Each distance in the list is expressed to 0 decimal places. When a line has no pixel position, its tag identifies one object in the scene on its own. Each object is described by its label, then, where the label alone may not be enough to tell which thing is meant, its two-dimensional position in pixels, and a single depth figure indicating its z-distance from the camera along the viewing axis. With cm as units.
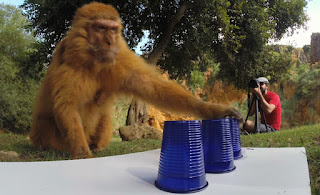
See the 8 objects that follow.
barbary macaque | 147
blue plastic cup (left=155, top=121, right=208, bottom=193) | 54
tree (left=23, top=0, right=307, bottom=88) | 351
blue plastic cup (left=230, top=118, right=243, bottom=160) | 91
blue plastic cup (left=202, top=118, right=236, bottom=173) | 72
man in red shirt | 281
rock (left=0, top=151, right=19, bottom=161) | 160
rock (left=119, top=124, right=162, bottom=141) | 333
